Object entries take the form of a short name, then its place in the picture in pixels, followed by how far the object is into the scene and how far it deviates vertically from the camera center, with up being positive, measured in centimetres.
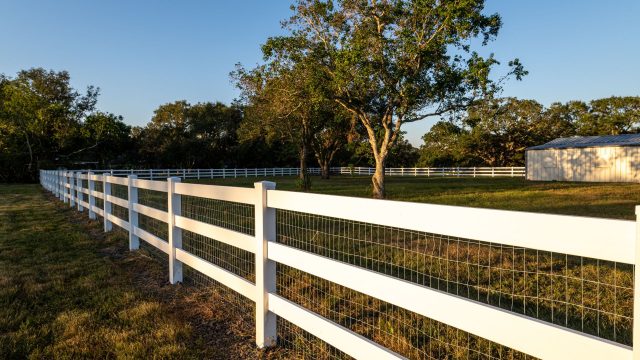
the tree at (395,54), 1747 +436
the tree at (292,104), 1900 +303
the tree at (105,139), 4581 +322
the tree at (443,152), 5495 +123
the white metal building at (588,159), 3150 -2
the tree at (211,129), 5984 +499
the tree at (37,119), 4403 +503
